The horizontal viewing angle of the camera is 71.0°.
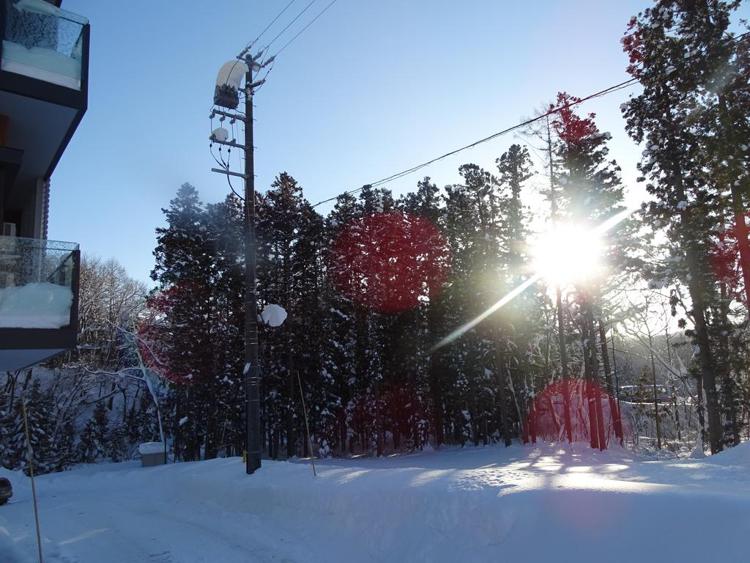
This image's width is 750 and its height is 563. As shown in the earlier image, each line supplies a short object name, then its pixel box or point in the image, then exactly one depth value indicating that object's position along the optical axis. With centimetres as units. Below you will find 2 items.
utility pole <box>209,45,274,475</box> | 1240
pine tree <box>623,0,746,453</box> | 1792
